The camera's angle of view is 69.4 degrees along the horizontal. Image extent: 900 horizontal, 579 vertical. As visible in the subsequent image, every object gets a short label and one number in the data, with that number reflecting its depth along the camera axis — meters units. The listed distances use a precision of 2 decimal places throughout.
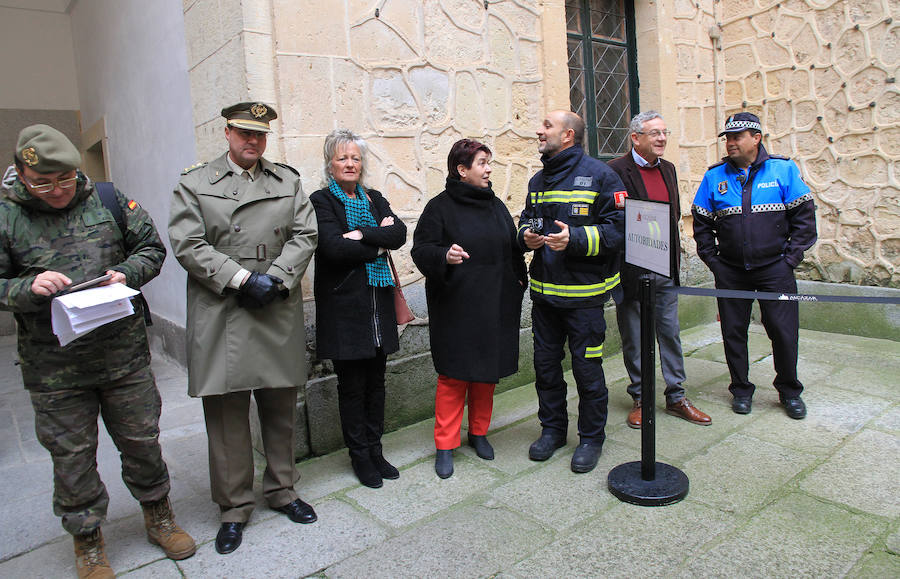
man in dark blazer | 4.04
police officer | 4.00
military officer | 2.81
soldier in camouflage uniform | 2.50
